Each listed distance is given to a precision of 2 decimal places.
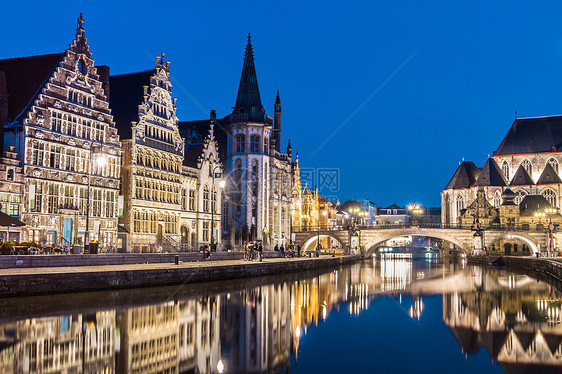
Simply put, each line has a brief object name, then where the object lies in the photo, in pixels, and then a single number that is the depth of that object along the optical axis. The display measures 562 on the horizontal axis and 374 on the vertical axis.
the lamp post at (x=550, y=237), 77.38
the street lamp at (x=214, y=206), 47.23
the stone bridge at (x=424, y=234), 85.71
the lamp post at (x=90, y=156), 37.69
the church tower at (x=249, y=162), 74.94
